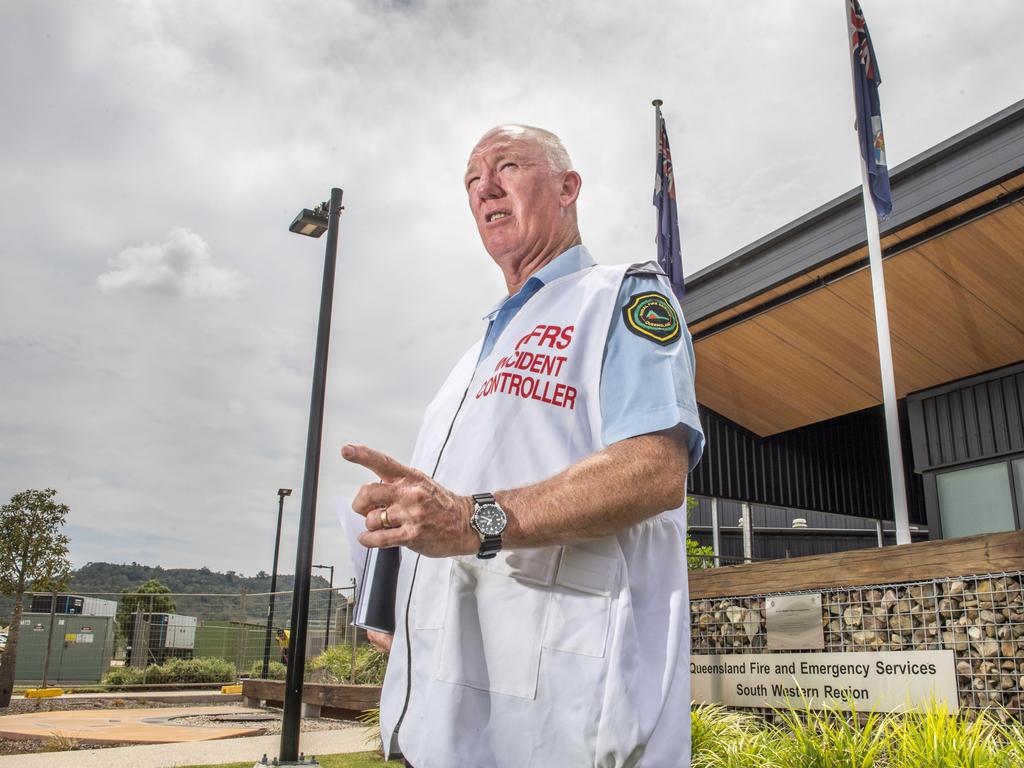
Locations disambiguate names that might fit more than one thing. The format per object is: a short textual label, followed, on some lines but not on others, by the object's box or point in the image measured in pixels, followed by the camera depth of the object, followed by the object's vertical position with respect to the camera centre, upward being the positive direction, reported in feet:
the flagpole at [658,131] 35.61 +20.31
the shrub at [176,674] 55.26 -5.39
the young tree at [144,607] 60.49 -0.96
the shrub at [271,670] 57.57 -5.23
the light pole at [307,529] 20.39 +1.78
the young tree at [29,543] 43.16 +2.54
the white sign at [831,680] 16.07 -1.59
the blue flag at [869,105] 29.30 +18.10
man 3.27 +0.22
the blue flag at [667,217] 35.17 +16.34
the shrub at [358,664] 36.52 -3.22
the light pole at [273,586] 56.70 +0.96
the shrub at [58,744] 24.39 -4.48
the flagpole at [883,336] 29.76 +9.71
